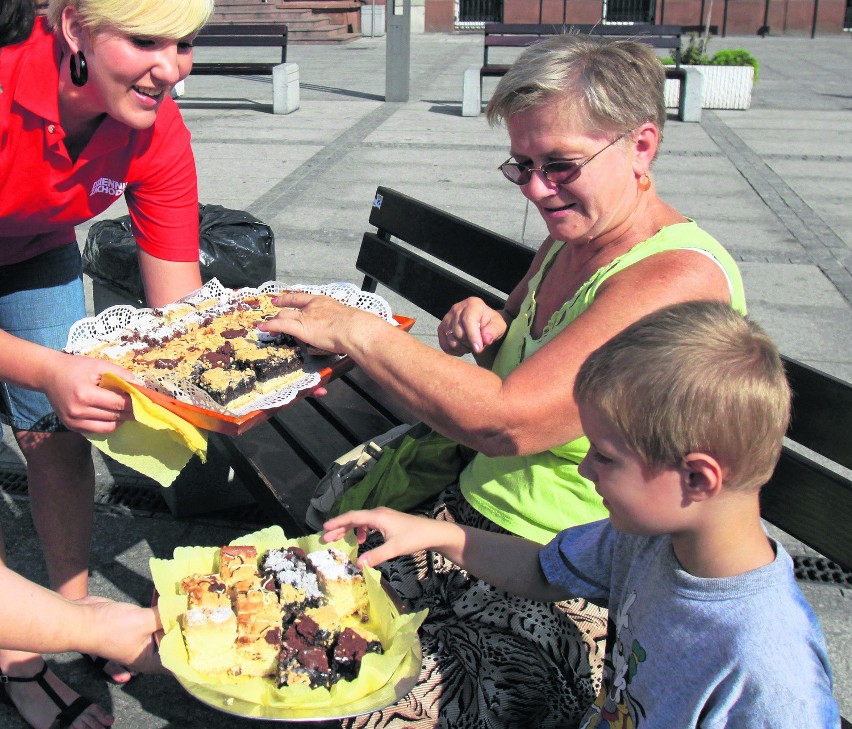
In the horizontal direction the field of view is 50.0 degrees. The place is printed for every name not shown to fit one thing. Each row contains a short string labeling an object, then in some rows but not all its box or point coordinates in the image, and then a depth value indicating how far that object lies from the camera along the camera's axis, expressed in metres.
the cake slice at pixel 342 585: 1.91
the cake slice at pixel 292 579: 1.90
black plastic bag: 3.44
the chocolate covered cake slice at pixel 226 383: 2.24
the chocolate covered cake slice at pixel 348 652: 1.76
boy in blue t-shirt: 1.38
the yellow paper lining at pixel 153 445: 2.11
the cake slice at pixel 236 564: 1.95
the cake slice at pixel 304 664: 1.71
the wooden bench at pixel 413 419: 1.94
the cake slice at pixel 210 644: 1.75
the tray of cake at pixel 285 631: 1.70
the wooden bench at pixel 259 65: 11.24
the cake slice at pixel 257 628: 1.77
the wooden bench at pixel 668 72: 11.12
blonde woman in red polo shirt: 2.17
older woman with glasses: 1.99
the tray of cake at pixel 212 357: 2.17
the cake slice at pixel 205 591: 1.87
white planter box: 12.00
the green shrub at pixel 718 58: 12.27
